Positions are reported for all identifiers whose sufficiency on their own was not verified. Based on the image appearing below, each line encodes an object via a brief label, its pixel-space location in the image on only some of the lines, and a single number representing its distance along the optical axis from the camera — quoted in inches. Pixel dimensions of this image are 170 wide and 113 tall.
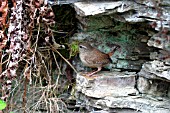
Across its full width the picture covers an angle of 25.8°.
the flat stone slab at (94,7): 128.5
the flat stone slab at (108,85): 139.9
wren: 143.8
